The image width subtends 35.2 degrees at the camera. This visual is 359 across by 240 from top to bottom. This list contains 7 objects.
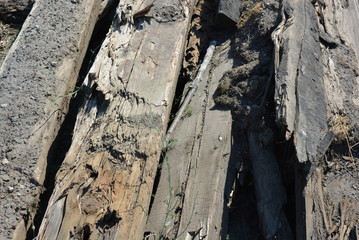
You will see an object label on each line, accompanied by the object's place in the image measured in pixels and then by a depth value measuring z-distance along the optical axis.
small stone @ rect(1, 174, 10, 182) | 3.33
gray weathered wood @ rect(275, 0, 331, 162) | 3.02
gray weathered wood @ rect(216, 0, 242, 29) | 4.17
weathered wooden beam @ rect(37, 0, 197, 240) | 2.93
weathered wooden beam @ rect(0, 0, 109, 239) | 3.29
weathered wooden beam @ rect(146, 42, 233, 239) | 3.10
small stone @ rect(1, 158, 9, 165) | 3.40
